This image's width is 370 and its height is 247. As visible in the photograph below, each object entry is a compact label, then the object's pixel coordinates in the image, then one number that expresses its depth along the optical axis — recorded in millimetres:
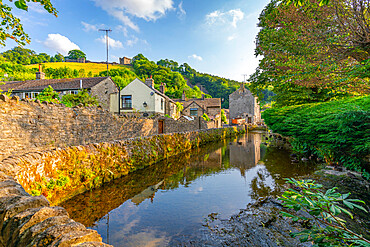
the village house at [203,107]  44312
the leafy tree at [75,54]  117625
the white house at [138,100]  29136
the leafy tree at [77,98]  15966
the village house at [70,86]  27250
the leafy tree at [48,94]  12622
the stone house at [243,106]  54125
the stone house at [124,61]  113938
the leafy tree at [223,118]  50684
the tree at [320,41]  7219
